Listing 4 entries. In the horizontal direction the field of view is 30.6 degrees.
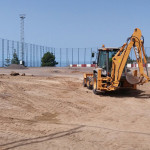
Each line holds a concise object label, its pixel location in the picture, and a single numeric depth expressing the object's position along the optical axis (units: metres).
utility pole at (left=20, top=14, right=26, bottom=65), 47.49
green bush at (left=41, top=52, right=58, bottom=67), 52.56
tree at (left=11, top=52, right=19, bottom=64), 46.31
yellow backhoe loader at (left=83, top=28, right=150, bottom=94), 12.48
